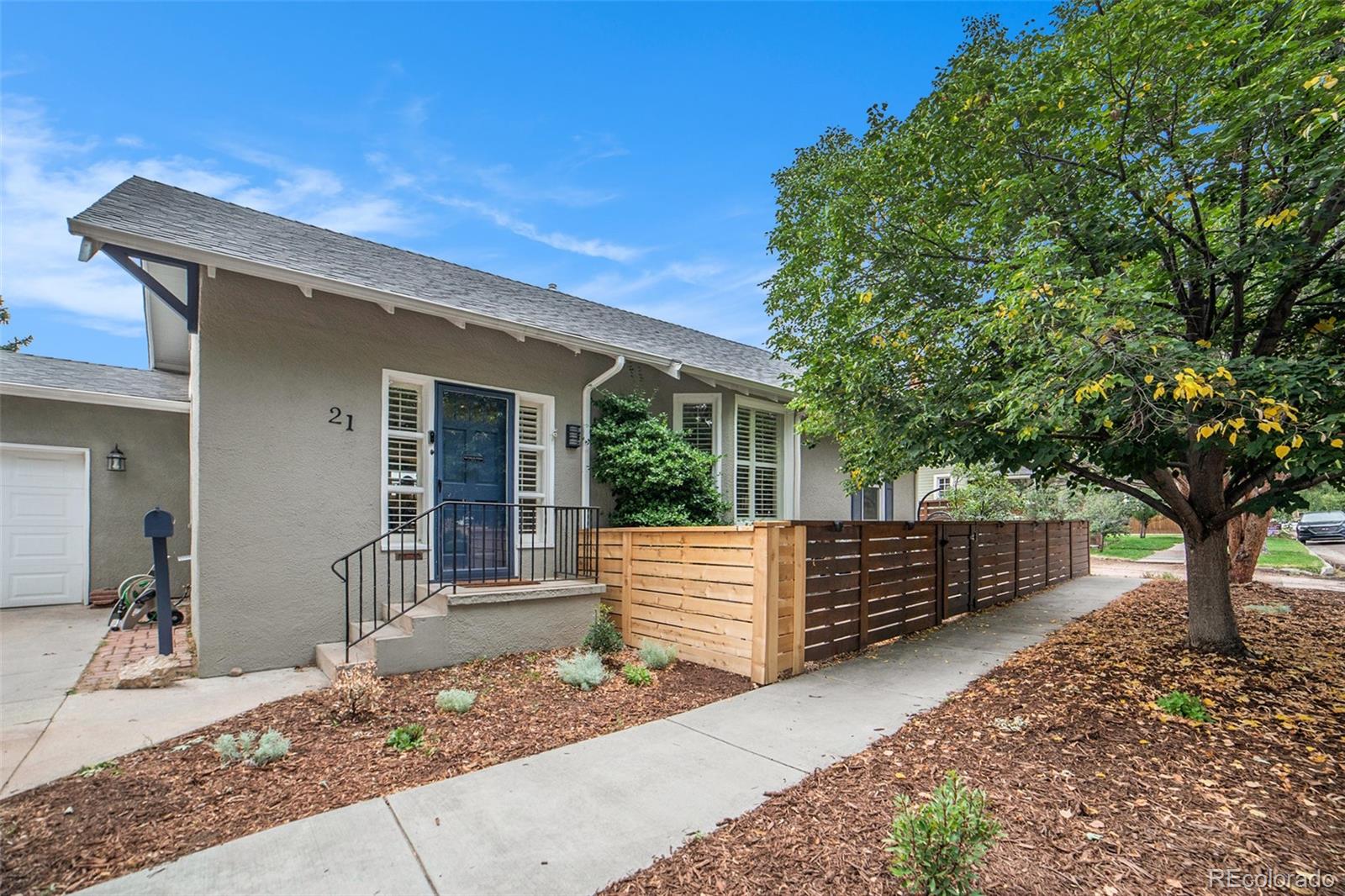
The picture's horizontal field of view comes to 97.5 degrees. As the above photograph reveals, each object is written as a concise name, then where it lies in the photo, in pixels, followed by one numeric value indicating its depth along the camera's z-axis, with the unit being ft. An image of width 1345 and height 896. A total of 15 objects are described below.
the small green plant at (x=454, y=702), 13.23
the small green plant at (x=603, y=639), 18.48
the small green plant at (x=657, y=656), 16.88
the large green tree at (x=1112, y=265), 11.00
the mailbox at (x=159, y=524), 16.38
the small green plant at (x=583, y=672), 15.17
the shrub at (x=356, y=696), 12.78
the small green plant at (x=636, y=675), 15.53
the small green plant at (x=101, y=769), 10.24
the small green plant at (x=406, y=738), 11.47
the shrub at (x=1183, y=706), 12.37
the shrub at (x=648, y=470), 22.53
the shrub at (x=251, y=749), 10.66
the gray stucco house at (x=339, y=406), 16.12
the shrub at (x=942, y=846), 6.57
